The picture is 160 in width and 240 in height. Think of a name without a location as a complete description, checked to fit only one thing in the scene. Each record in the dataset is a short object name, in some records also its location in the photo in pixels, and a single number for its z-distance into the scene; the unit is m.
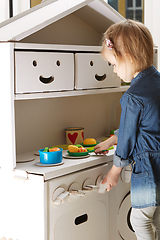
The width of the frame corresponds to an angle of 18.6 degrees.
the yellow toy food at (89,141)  2.73
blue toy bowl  2.29
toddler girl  2.18
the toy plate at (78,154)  2.46
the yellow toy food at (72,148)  2.48
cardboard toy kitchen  2.19
